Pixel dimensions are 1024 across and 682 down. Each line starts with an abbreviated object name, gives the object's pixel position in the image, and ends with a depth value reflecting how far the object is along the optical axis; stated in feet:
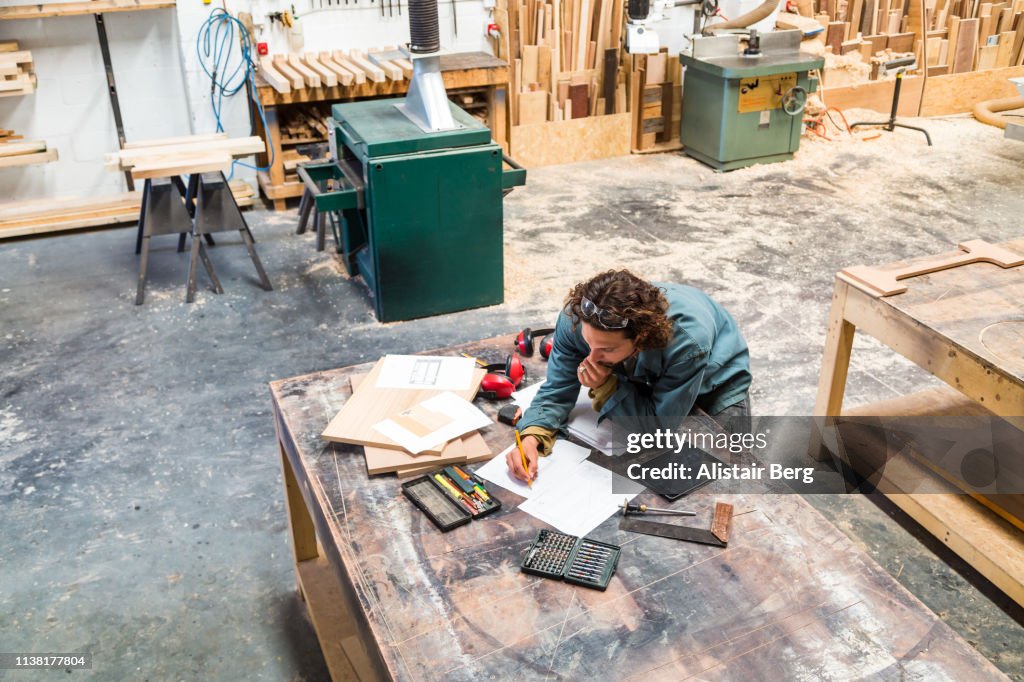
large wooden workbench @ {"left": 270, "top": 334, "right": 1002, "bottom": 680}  4.78
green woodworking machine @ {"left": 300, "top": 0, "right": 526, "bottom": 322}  12.23
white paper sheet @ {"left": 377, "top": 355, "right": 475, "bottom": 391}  7.35
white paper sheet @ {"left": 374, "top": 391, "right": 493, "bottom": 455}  6.52
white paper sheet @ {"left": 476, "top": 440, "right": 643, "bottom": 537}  5.91
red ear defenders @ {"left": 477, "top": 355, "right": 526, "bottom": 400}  7.20
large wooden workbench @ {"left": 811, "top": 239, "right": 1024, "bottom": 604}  7.47
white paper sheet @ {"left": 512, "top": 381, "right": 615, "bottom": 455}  6.73
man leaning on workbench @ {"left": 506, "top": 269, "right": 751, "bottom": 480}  6.52
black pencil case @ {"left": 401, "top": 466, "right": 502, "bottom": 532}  5.86
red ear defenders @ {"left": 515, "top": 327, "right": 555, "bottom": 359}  7.84
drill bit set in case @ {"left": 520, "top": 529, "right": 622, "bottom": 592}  5.33
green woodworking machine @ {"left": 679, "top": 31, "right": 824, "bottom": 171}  18.66
